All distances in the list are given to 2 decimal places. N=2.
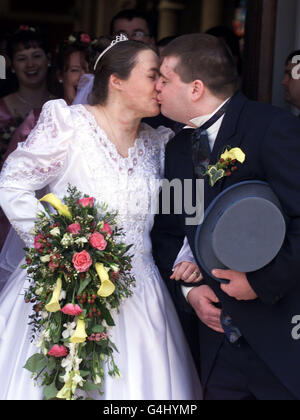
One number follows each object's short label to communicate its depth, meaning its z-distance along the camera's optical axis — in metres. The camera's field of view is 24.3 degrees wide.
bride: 3.09
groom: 2.66
